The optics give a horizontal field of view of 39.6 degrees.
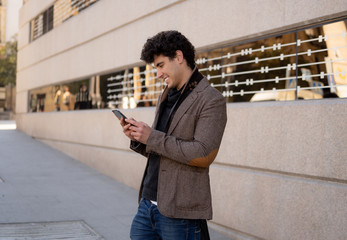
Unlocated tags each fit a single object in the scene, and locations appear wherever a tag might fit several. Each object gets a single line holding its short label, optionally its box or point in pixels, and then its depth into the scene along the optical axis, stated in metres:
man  2.41
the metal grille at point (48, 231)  5.33
